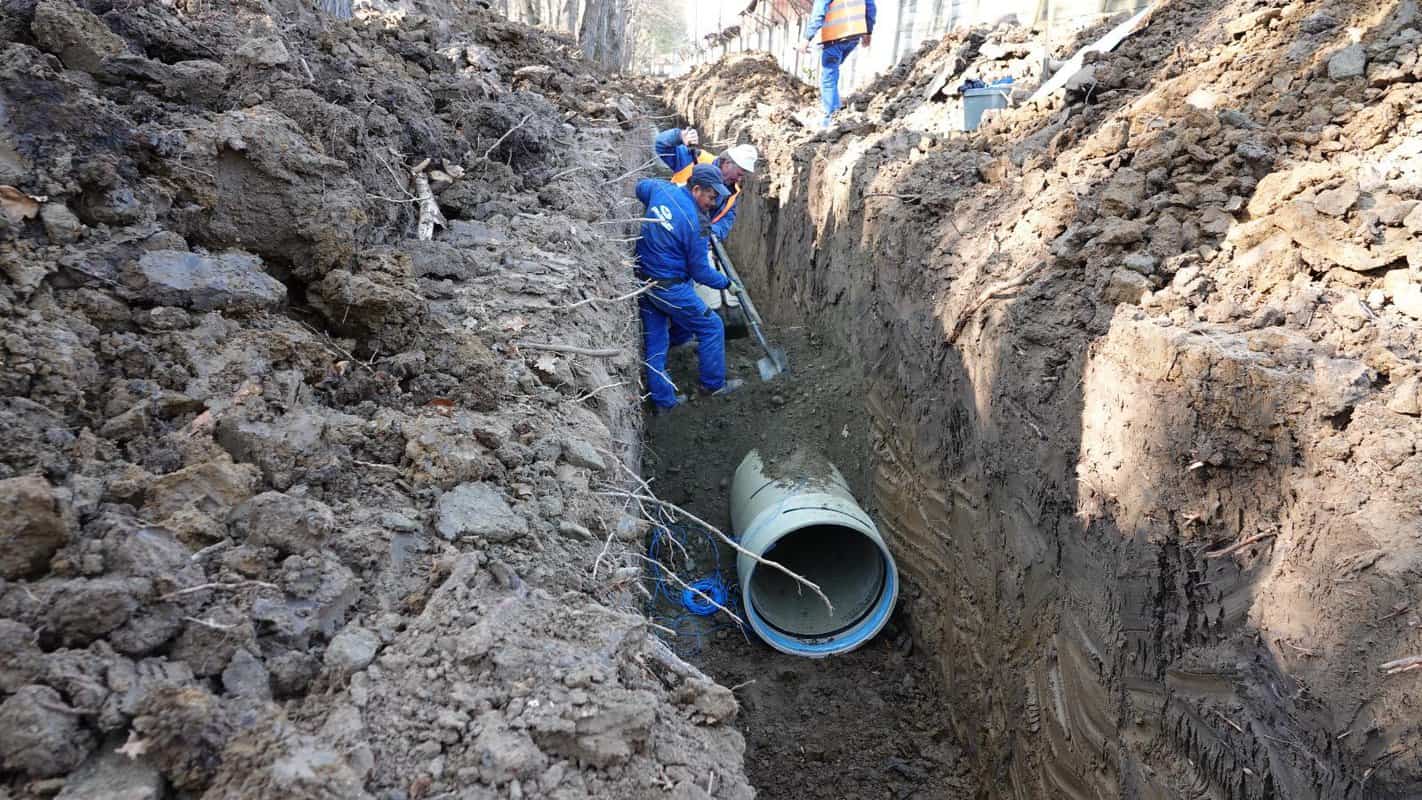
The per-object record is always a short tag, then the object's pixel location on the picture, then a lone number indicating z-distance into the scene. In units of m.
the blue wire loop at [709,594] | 4.18
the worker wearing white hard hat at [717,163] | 5.91
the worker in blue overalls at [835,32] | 8.03
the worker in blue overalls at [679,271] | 5.28
